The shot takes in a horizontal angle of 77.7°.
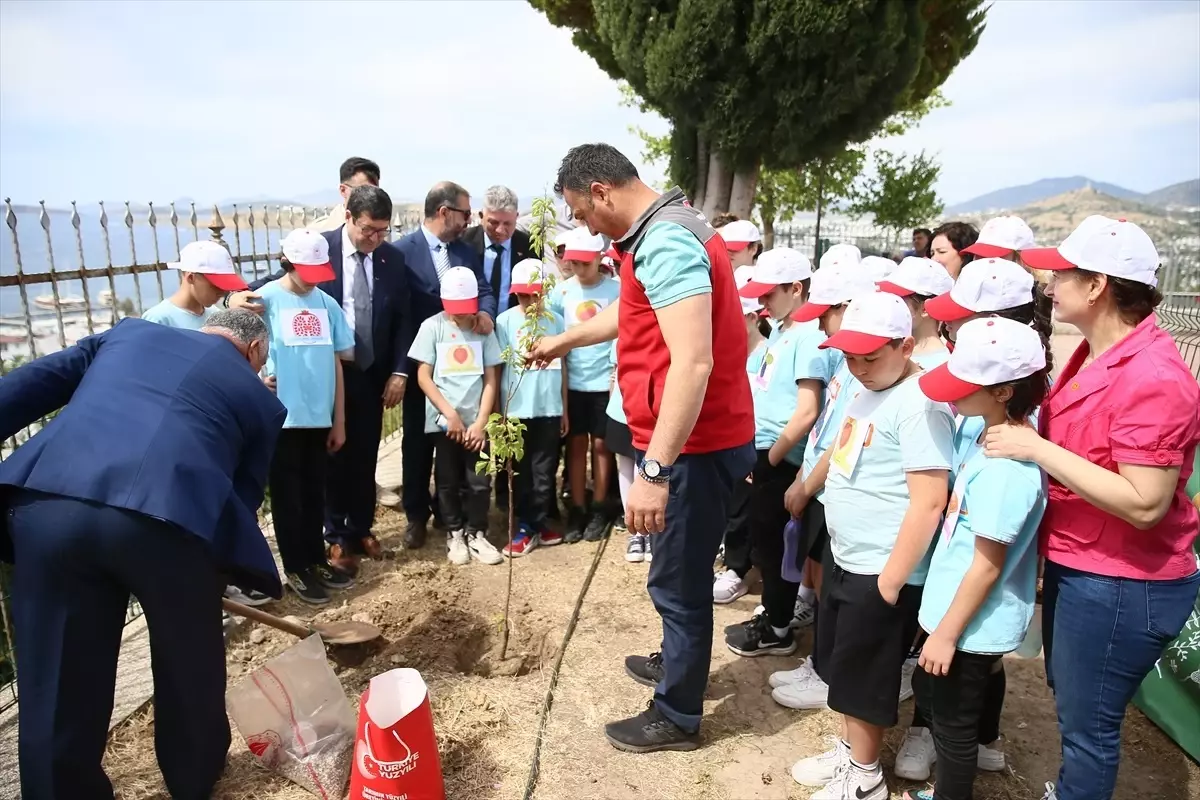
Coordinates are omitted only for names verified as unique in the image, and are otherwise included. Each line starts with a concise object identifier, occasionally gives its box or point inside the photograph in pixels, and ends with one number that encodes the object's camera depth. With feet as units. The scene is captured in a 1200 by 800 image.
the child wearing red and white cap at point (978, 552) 6.77
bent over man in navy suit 7.29
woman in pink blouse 6.31
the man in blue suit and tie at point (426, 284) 16.01
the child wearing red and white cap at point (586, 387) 15.94
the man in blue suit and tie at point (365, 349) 14.26
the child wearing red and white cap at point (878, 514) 7.52
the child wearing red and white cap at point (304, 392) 13.03
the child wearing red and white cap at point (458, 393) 14.88
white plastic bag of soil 9.04
